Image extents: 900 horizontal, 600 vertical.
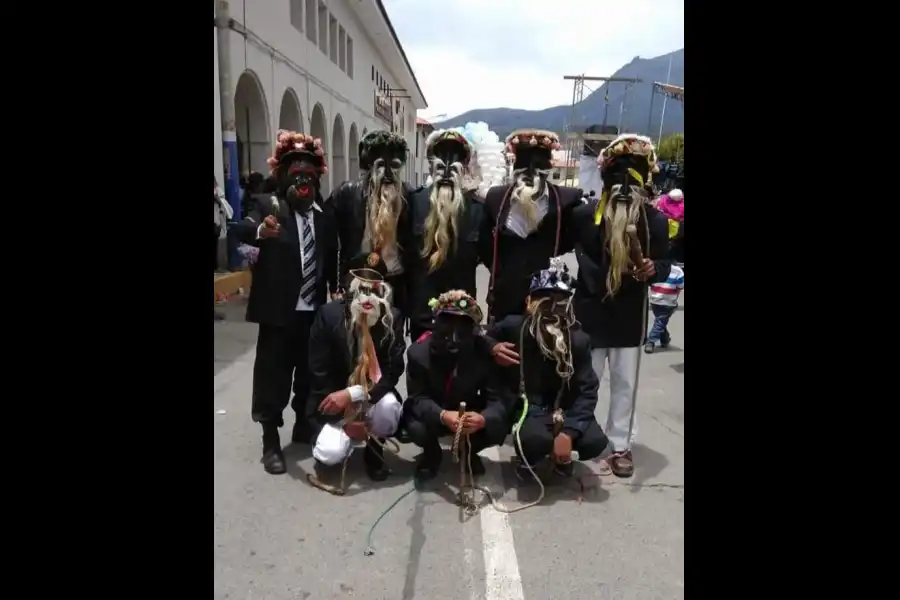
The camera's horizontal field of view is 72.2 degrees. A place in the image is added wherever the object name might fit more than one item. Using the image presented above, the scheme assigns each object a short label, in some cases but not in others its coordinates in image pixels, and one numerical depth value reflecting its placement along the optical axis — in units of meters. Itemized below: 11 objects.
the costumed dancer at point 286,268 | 3.79
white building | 11.95
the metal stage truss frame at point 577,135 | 18.85
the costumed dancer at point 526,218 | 3.95
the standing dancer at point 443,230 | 3.93
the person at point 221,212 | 9.14
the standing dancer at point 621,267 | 3.70
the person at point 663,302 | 6.87
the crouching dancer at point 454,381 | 3.56
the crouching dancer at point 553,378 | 3.58
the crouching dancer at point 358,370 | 3.65
